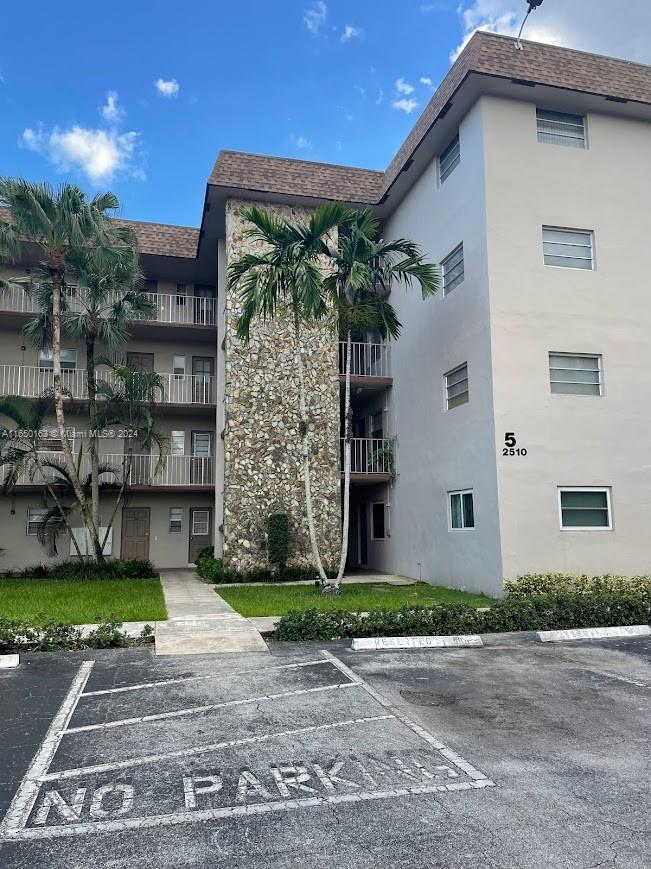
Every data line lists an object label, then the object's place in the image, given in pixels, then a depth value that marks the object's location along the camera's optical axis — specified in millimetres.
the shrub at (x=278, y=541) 17562
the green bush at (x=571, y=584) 13016
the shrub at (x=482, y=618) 9844
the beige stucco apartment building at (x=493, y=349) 13891
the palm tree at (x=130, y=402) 18984
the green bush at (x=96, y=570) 18881
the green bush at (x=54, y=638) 8961
